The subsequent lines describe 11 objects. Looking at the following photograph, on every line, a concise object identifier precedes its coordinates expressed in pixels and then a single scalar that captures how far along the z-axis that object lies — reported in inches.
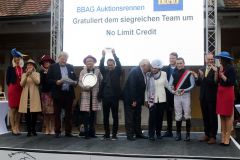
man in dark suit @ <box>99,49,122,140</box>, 301.4
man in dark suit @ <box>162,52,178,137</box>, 306.6
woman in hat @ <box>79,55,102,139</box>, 306.7
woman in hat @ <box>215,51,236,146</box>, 270.7
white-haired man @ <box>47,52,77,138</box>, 311.5
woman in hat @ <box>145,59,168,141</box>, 295.0
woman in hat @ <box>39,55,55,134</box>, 321.7
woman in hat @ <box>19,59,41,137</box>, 317.4
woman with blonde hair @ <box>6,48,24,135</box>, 325.4
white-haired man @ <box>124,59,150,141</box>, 298.5
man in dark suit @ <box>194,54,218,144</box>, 280.8
